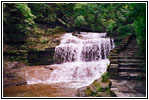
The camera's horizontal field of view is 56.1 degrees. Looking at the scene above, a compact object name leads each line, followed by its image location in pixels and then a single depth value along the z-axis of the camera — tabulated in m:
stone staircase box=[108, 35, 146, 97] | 4.29
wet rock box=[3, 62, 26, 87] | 7.94
